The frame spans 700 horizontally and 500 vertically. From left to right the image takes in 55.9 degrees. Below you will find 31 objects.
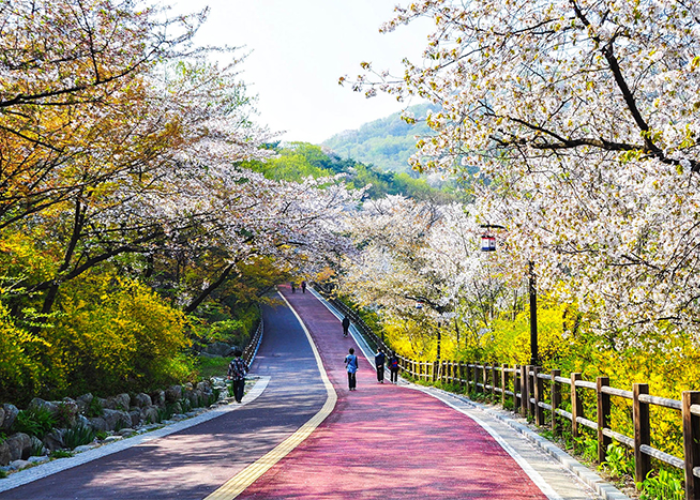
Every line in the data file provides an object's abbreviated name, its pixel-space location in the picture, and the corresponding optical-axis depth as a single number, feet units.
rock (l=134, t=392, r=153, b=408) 49.14
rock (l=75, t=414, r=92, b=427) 38.72
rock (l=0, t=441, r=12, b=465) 30.33
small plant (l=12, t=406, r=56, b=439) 34.09
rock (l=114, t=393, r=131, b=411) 45.83
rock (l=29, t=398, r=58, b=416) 35.88
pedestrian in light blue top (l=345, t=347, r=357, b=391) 82.53
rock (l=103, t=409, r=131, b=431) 43.09
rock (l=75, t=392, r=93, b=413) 40.86
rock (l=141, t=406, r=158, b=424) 48.65
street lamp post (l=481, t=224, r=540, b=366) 49.33
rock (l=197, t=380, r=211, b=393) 67.05
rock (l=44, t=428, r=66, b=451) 35.37
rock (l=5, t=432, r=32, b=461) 31.37
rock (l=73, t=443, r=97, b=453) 35.58
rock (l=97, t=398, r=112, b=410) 44.06
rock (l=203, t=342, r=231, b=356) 145.69
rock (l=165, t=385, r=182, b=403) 56.13
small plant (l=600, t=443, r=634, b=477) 25.69
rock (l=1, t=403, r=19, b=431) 32.53
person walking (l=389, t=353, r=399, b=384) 105.50
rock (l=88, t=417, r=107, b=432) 40.86
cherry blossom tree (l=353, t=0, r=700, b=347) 20.66
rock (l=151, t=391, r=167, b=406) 52.90
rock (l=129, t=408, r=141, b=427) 46.42
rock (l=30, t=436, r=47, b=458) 33.53
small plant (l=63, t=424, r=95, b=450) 36.52
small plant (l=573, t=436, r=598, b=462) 29.91
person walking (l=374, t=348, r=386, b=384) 101.60
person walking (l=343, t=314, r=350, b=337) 171.11
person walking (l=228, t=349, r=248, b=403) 69.56
